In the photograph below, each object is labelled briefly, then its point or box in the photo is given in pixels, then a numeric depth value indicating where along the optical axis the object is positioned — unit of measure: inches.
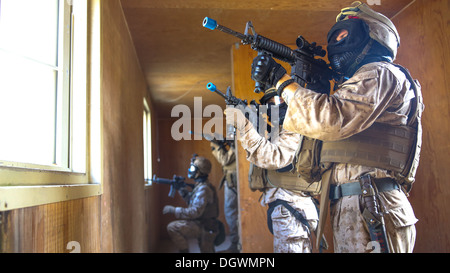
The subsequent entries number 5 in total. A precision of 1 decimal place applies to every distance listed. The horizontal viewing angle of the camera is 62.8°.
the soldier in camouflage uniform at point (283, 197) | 94.9
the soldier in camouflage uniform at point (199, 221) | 182.5
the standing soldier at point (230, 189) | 211.8
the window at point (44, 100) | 43.8
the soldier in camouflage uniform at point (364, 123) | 52.2
